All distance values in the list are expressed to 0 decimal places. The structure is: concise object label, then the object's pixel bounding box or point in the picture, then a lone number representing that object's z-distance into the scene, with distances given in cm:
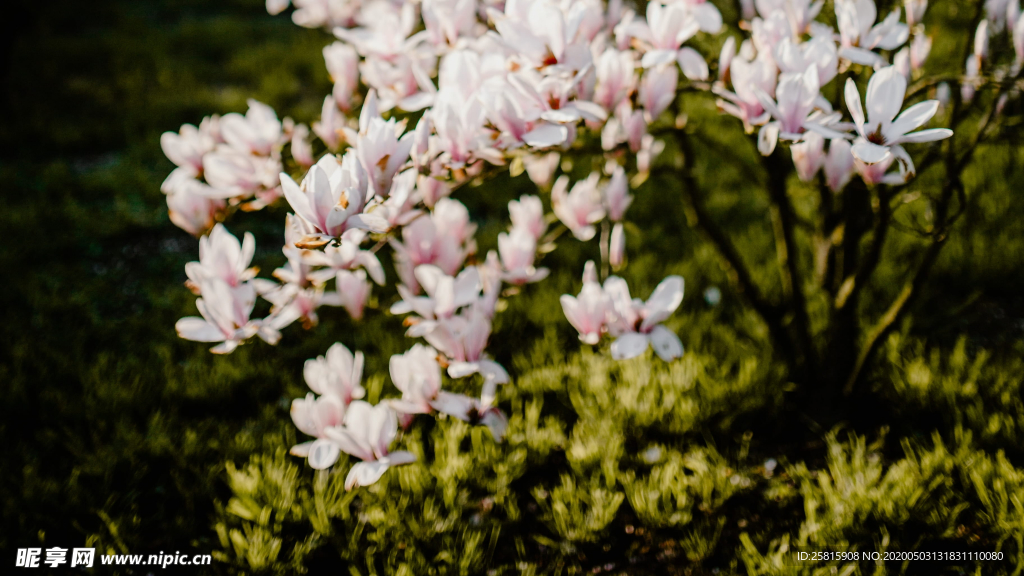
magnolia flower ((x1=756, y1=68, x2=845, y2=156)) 112
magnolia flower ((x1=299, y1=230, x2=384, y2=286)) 128
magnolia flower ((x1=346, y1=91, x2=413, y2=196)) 111
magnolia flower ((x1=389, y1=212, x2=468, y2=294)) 151
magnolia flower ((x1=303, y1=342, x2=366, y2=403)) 136
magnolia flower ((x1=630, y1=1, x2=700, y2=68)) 127
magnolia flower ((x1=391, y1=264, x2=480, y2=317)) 134
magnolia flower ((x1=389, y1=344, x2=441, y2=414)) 134
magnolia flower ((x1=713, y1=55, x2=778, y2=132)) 120
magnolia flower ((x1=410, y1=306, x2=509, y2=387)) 134
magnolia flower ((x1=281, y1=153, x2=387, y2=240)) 103
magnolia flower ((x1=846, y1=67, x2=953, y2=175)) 110
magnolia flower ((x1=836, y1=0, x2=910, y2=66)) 129
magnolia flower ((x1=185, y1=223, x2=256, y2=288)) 132
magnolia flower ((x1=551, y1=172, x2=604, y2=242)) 167
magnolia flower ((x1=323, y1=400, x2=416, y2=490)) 127
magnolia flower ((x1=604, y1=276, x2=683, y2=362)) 130
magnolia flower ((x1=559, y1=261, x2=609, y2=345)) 133
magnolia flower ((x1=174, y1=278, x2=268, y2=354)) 128
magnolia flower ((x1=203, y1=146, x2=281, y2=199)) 142
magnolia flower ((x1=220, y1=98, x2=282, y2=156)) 151
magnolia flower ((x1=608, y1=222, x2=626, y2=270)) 165
